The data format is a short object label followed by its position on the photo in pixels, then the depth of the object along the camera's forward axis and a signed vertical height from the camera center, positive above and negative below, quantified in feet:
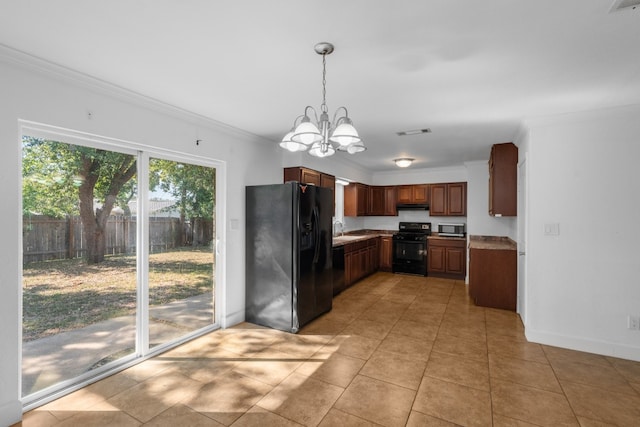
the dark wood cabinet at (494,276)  13.94 -2.94
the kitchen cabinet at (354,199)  22.16 +1.07
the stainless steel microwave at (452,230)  21.66 -1.20
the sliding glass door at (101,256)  7.54 -1.24
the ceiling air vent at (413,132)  12.44 +3.44
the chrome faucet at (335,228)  21.40 -1.02
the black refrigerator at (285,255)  11.69 -1.66
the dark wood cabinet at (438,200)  21.94 +0.97
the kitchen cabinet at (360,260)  17.87 -3.01
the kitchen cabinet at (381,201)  24.20 +1.01
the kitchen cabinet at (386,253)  22.43 -2.92
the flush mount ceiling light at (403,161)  18.27 +3.16
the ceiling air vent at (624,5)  4.78 +3.35
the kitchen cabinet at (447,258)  20.04 -3.02
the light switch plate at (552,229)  10.47 -0.56
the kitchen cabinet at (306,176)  14.81 +1.94
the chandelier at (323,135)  6.57 +1.78
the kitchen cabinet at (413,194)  22.68 +1.51
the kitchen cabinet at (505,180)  13.79 +1.52
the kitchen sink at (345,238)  18.37 -1.59
